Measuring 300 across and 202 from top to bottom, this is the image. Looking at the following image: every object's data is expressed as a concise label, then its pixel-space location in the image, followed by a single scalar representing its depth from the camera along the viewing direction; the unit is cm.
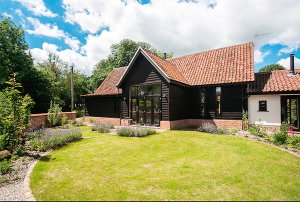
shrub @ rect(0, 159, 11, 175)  737
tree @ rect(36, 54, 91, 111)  3997
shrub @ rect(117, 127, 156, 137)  1409
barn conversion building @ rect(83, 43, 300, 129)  1638
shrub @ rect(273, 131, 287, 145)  1164
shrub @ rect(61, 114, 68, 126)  2027
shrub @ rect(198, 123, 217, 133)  1533
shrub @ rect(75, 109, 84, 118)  3767
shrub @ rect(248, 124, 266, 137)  1368
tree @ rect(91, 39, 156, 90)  4866
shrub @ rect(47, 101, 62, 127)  1976
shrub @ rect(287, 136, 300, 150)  1092
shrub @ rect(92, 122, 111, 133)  1633
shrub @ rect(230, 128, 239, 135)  1479
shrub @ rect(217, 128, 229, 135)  1496
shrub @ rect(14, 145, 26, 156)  969
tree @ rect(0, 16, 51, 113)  2652
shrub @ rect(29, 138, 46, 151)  1058
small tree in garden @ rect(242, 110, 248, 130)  1600
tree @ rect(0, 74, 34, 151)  942
